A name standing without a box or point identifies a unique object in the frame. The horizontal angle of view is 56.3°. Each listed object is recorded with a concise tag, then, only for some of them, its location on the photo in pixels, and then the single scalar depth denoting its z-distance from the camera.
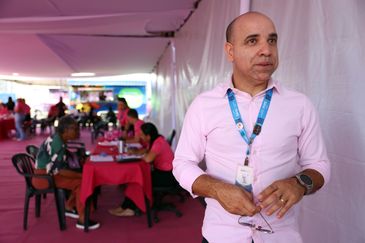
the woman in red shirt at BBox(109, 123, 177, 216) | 3.73
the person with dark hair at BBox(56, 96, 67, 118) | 12.92
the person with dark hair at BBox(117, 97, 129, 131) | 7.67
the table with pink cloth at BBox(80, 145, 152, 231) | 3.30
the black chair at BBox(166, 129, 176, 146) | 5.85
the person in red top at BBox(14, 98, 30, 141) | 10.74
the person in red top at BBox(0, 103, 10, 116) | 12.32
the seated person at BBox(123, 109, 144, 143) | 5.30
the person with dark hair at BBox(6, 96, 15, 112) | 13.09
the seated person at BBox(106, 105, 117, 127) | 11.87
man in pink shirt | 1.01
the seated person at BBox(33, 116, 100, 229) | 3.49
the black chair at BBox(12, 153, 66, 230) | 3.45
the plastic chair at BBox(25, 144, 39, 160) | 4.56
